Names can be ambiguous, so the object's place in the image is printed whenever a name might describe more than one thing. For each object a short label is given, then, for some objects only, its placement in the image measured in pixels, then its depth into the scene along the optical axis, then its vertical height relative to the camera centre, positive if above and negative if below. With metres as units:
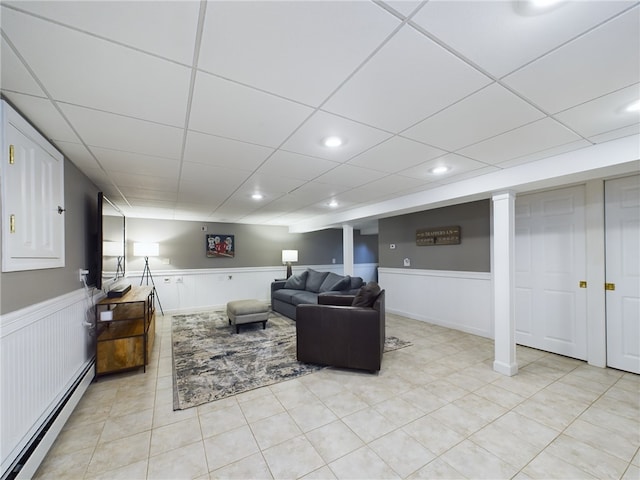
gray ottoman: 4.59 -1.22
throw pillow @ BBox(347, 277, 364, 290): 4.96 -0.77
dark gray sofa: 4.95 -0.98
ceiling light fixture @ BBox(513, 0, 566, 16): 0.98 +0.86
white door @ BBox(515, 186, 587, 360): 3.31 -0.39
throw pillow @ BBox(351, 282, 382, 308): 3.18 -0.65
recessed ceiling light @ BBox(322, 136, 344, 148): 2.13 +0.80
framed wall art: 6.75 -0.08
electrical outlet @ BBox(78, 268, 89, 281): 2.77 -0.32
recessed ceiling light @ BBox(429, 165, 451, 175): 2.84 +0.77
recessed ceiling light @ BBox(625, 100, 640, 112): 1.67 +0.84
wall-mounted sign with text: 4.64 +0.10
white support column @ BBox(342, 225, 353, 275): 5.90 -0.14
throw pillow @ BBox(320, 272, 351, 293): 4.92 -0.79
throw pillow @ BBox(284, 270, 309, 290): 6.25 -0.94
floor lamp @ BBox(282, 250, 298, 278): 7.18 -0.40
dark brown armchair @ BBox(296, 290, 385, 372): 2.96 -1.06
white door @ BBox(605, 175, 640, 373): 2.89 -0.33
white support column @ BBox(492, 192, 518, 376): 2.98 -0.48
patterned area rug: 2.71 -1.48
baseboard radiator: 1.55 -0.97
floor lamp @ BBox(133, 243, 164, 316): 5.64 -0.22
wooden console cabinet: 2.90 -1.02
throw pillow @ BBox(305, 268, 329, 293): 5.83 -0.85
